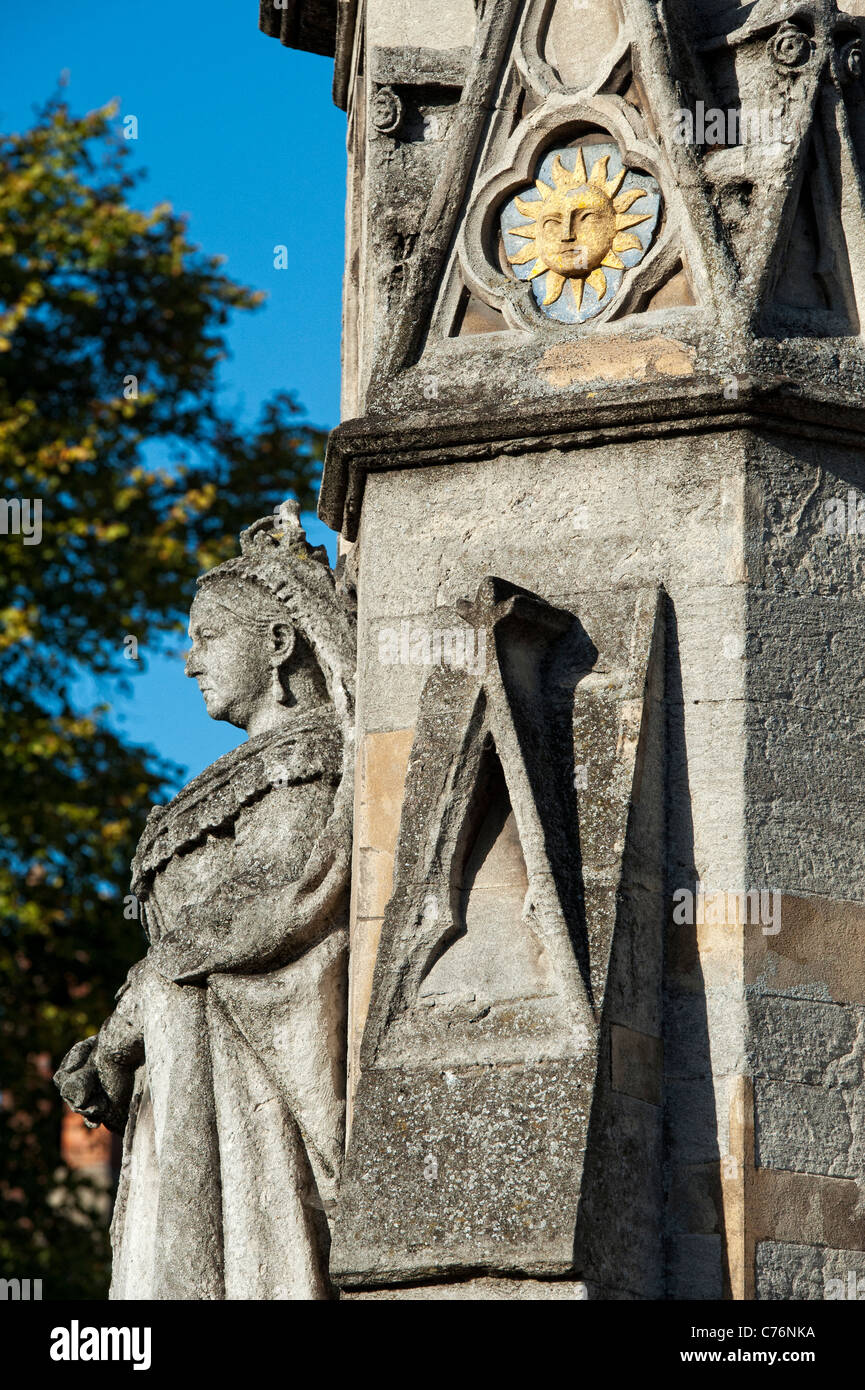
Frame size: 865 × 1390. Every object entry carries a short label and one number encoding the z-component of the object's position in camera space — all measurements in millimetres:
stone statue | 5453
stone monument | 4648
